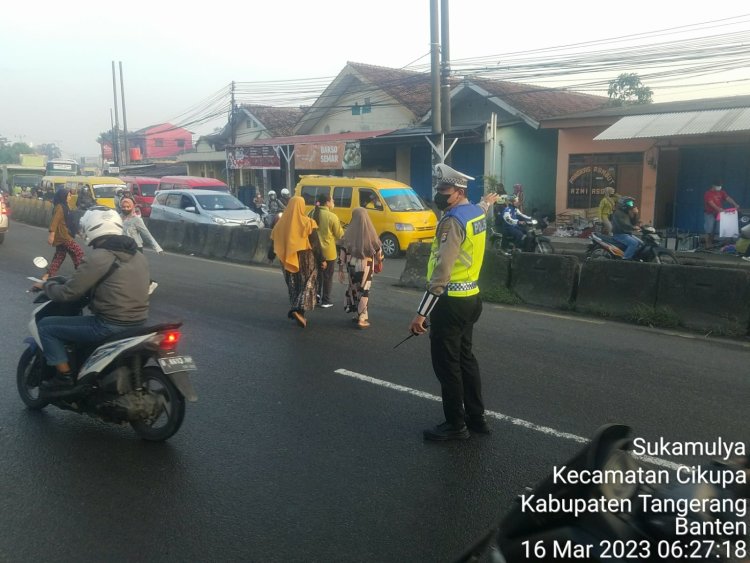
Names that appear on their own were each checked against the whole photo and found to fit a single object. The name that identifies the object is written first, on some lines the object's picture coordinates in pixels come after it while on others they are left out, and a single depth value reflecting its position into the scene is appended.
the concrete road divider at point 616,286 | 8.78
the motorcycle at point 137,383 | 4.52
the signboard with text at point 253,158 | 29.05
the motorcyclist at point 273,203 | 22.85
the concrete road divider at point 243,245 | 15.27
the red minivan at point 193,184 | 25.09
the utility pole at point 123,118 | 49.38
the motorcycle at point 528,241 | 14.02
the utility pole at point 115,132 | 51.61
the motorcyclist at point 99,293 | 4.63
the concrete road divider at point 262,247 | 15.01
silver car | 18.45
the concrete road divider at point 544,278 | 9.57
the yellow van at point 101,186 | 25.17
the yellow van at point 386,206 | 16.23
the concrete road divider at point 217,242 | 15.92
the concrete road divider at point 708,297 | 7.93
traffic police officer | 4.51
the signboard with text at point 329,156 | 25.20
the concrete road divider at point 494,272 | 10.38
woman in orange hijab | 8.11
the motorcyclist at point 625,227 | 11.31
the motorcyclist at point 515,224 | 14.15
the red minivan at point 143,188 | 27.05
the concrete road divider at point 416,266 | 11.46
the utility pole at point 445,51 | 17.44
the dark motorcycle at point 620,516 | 1.93
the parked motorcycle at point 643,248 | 11.26
